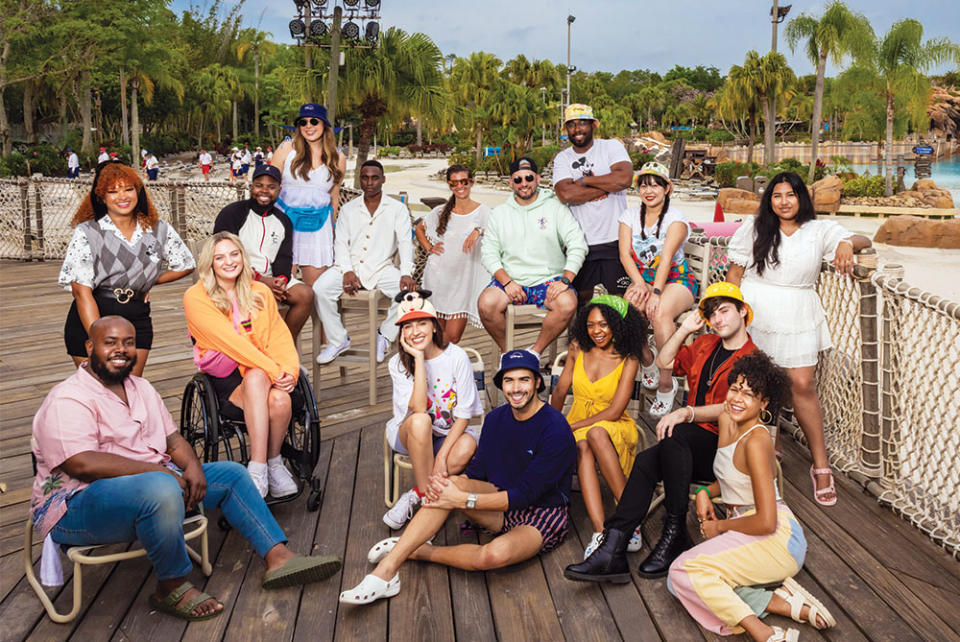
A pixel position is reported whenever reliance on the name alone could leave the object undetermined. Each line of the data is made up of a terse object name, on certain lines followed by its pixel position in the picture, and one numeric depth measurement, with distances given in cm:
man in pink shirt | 276
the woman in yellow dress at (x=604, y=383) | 345
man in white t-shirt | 495
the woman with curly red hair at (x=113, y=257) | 376
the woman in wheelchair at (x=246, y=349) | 358
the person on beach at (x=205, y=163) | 3203
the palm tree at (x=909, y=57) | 2925
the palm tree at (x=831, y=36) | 3067
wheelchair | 351
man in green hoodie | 484
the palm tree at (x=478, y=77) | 4981
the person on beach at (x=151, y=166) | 2839
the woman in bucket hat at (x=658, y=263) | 455
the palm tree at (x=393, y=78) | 1759
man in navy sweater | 311
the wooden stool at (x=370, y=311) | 511
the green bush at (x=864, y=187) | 2880
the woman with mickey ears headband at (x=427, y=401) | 341
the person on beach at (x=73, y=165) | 2761
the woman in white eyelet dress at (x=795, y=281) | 393
